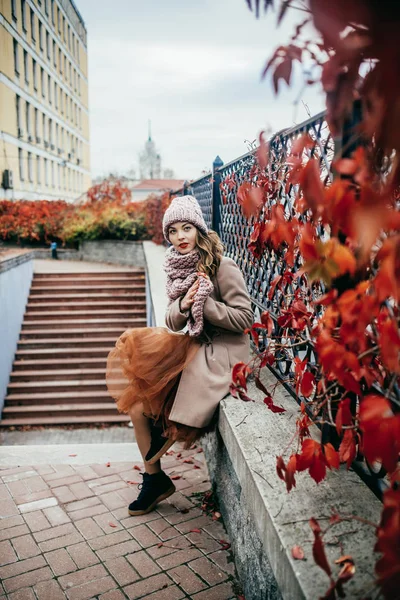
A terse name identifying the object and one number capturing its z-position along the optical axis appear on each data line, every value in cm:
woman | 290
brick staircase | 859
